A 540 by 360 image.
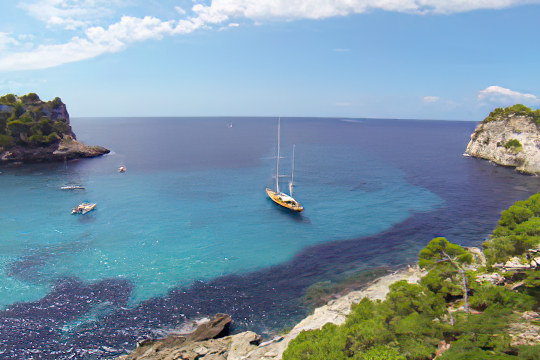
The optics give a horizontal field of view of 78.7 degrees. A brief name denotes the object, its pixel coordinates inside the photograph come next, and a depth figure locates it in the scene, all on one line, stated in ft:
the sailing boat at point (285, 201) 209.97
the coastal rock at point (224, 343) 86.07
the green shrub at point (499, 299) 78.33
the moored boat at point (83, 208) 206.49
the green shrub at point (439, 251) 108.58
